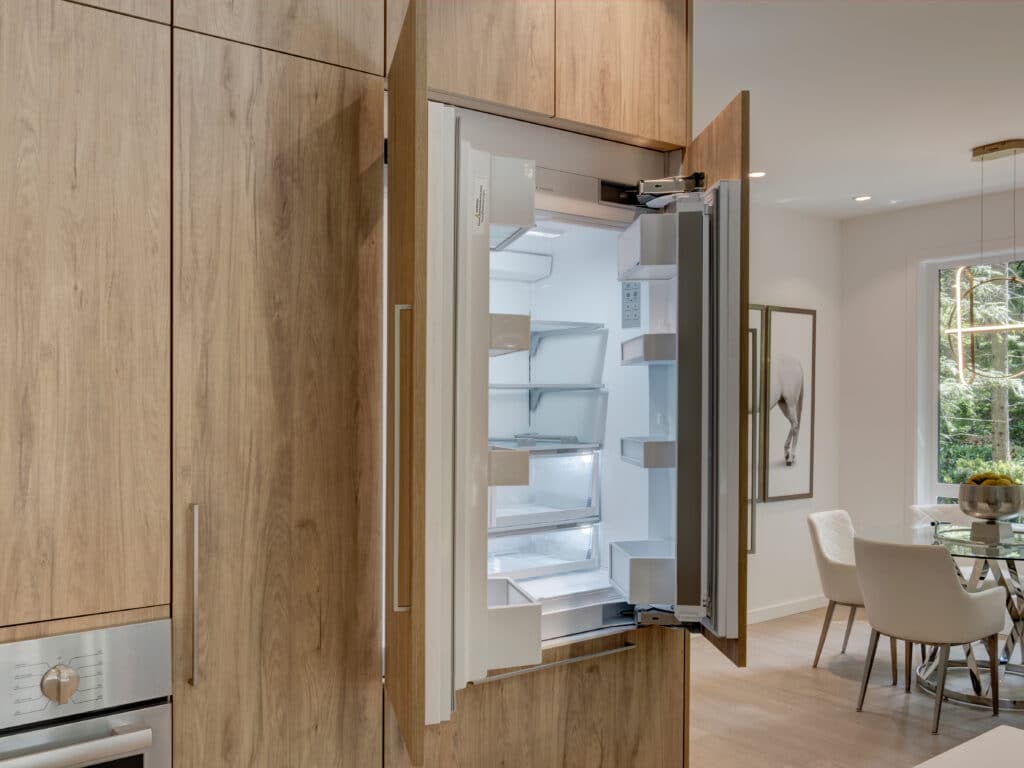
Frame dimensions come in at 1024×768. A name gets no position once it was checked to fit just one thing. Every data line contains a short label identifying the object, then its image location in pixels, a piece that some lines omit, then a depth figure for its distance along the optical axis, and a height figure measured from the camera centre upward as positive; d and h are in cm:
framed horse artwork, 546 -11
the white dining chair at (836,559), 419 -96
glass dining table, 355 -132
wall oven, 135 -57
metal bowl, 379 -55
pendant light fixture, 415 +52
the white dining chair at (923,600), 339 -95
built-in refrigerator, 165 -2
